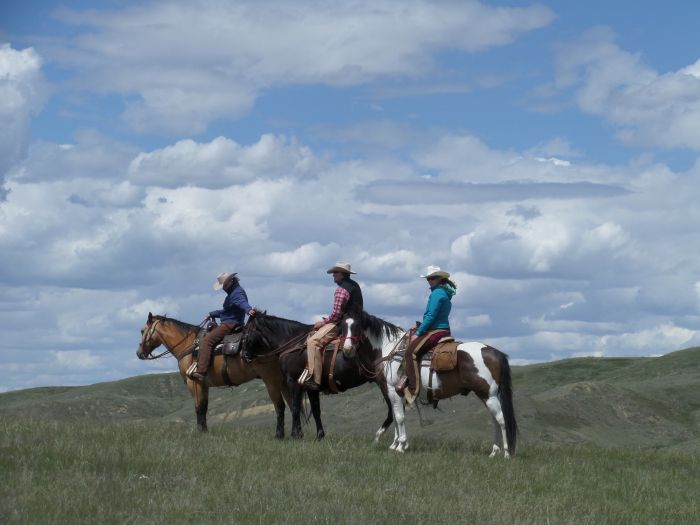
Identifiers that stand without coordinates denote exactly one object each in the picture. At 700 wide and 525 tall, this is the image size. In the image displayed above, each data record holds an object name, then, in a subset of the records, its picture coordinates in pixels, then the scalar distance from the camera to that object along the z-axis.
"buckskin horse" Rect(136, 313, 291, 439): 21.53
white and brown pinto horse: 17.91
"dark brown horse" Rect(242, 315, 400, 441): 19.97
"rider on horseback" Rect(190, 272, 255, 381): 21.49
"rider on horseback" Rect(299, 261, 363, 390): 20.12
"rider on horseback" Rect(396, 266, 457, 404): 18.62
